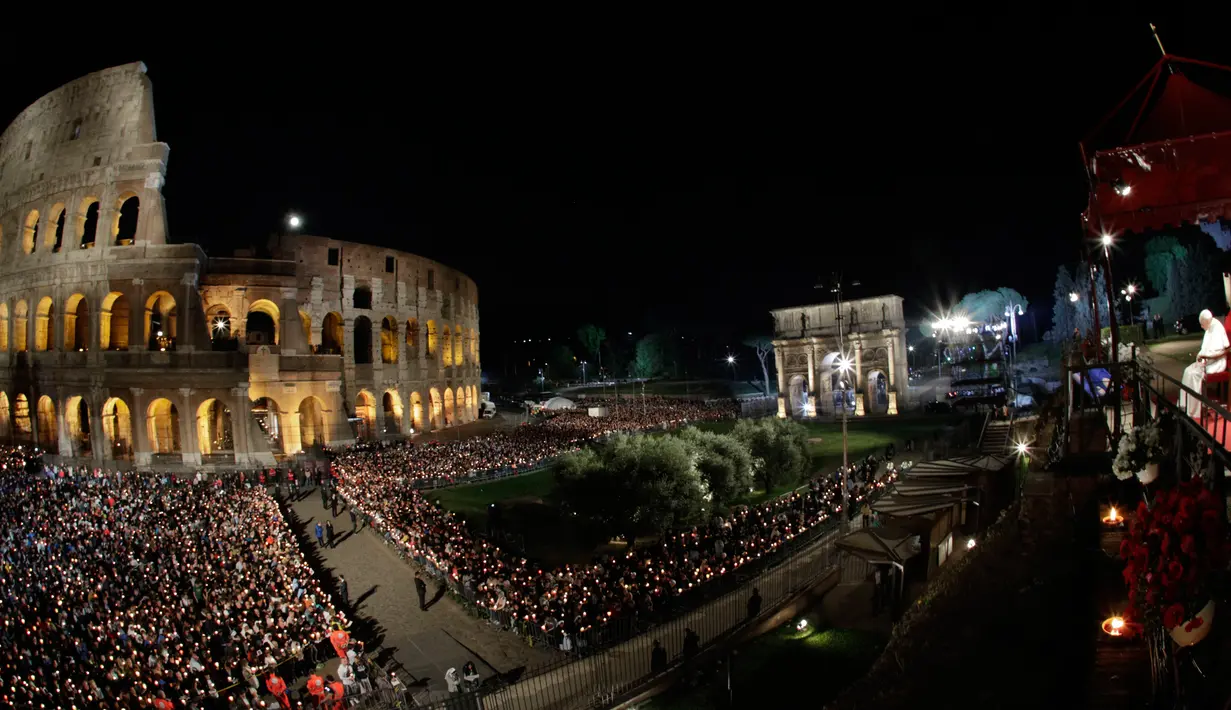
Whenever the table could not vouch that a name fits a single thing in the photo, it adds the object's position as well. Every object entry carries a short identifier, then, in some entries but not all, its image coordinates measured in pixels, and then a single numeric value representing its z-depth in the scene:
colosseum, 33.06
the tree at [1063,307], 66.44
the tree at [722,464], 23.50
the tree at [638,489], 20.75
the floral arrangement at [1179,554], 4.11
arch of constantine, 53.09
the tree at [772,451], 27.67
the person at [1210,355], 6.64
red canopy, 8.13
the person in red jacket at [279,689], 10.80
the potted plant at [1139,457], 6.38
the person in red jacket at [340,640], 12.42
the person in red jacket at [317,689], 10.90
